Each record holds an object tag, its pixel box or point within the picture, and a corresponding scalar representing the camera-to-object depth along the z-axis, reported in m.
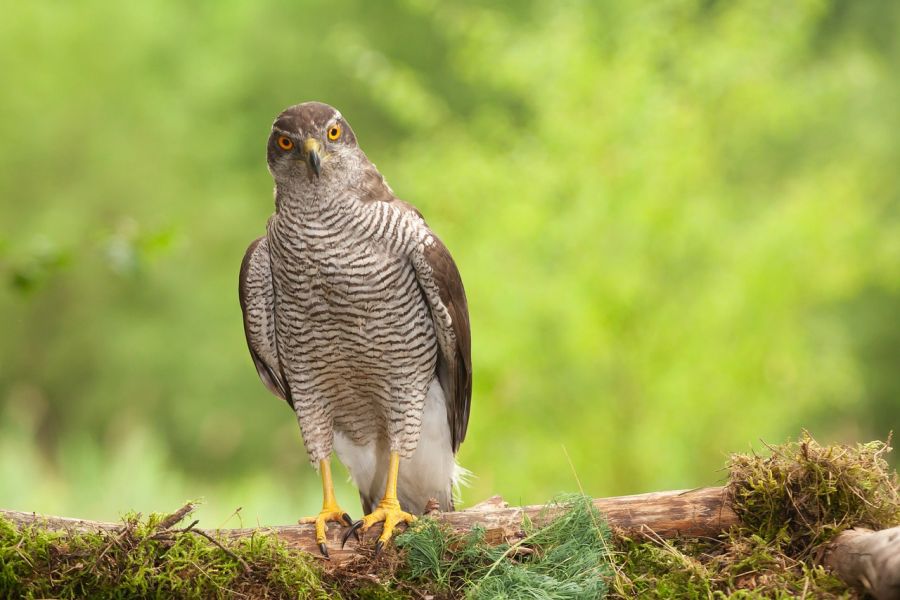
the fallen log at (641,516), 7.88
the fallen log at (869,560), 6.45
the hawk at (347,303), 8.95
